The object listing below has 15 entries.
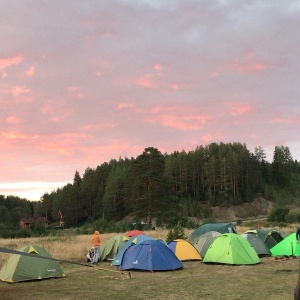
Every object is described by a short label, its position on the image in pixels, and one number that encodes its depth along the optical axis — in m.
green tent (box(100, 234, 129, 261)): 19.86
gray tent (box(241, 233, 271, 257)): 20.28
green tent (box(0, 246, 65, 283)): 13.89
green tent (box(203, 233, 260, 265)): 17.36
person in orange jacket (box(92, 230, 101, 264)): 18.67
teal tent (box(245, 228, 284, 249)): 22.50
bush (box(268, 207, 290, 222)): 51.03
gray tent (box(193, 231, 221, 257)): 20.53
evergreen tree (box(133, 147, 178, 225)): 53.66
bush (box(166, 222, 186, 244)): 24.52
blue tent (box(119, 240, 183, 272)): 15.96
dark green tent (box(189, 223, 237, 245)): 24.38
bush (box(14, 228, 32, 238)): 40.59
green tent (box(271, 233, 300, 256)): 19.38
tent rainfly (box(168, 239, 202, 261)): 18.95
